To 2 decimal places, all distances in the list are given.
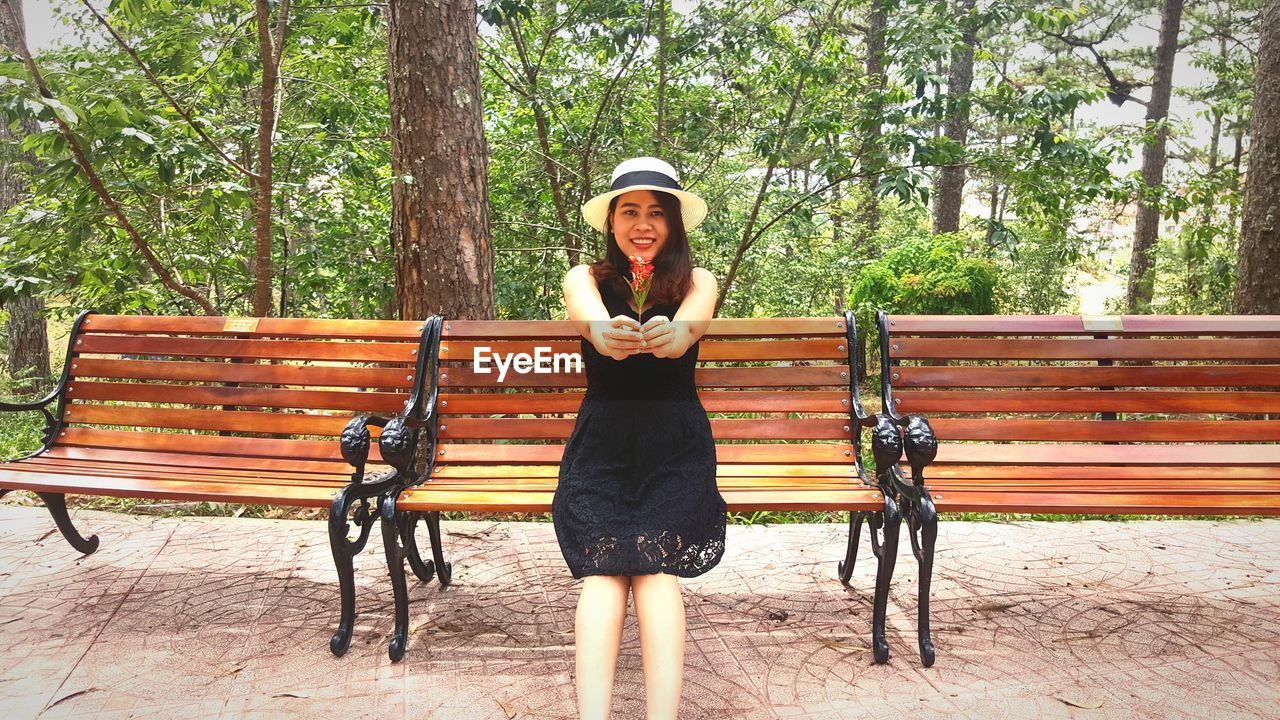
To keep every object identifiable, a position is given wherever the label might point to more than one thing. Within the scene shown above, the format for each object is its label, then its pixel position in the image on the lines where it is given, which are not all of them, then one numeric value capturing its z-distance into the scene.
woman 2.10
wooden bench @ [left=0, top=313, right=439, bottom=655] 3.10
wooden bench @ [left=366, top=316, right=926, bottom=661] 3.08
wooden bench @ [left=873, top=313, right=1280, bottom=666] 3.08
